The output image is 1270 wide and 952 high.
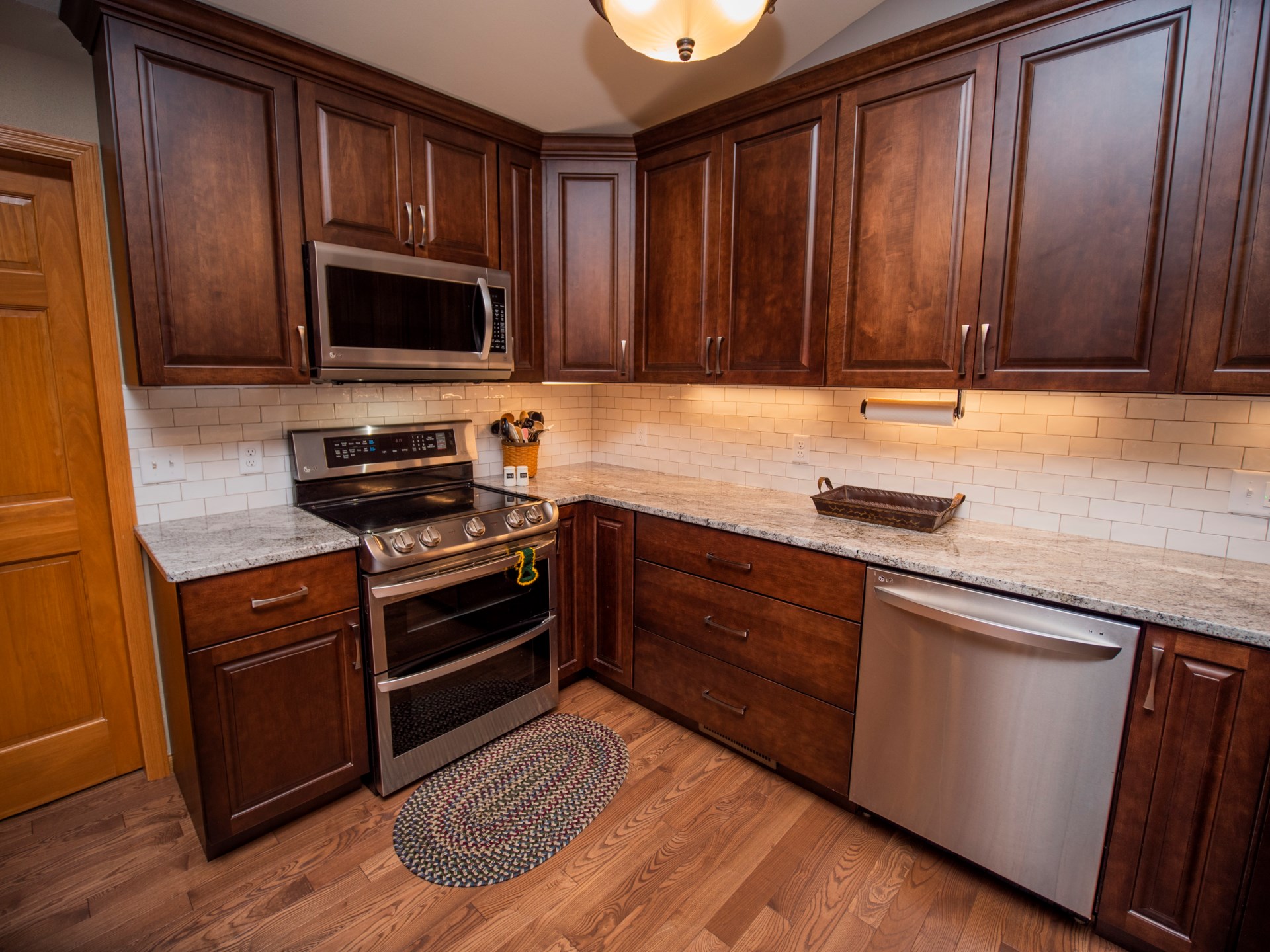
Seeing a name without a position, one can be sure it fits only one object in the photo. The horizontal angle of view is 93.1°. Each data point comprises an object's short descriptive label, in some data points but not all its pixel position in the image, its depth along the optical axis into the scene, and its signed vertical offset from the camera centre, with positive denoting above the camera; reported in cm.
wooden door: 184 -45
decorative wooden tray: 197 -37
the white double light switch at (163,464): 201 -24
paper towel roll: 201 -4
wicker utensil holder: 286 -27
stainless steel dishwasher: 146 -85
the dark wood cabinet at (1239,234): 137 +40
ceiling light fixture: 124 +79
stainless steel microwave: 197 +28
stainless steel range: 194 -67
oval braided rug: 179 -134
